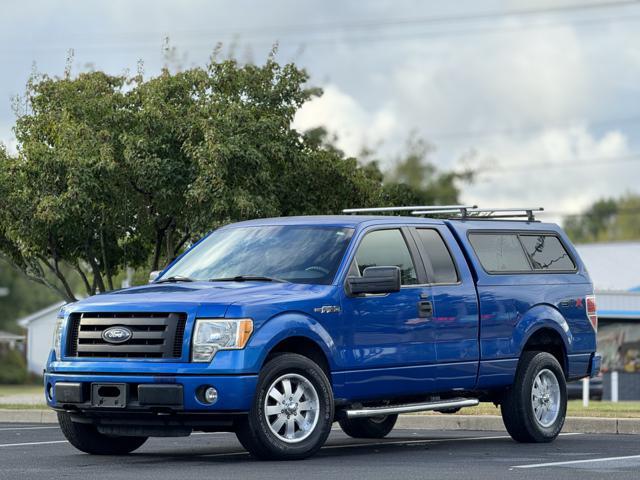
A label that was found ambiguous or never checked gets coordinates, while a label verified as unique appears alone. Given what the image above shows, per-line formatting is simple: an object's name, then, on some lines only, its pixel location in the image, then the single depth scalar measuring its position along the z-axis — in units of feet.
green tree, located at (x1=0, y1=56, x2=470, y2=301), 78.43
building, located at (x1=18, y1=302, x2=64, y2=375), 261.24
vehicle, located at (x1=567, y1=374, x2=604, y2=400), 149.18
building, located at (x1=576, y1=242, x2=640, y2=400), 170.30
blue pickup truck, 36.96
